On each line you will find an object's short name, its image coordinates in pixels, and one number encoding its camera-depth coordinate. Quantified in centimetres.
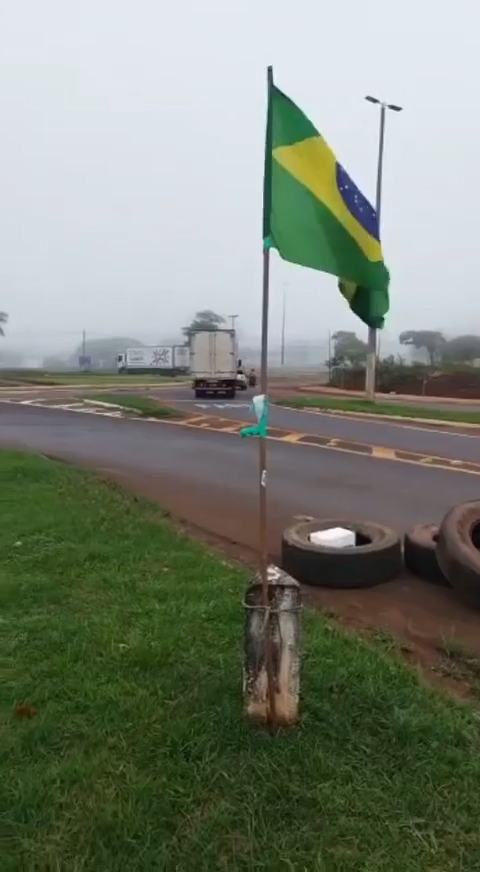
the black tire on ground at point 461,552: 526
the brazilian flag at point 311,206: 324
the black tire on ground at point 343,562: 566
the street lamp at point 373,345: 2789
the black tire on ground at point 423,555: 589
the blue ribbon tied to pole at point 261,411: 330
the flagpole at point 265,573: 324
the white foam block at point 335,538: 608
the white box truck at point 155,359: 7881
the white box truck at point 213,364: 3541
